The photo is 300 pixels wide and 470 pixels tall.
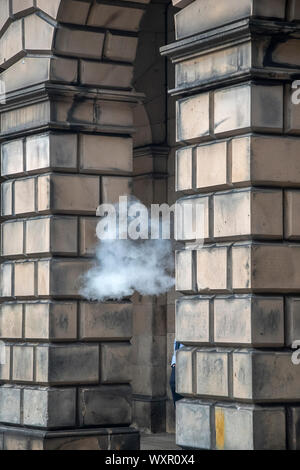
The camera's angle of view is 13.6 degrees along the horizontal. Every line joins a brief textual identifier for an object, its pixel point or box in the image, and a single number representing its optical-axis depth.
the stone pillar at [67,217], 14.34
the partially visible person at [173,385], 15.67
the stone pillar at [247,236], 11.39
